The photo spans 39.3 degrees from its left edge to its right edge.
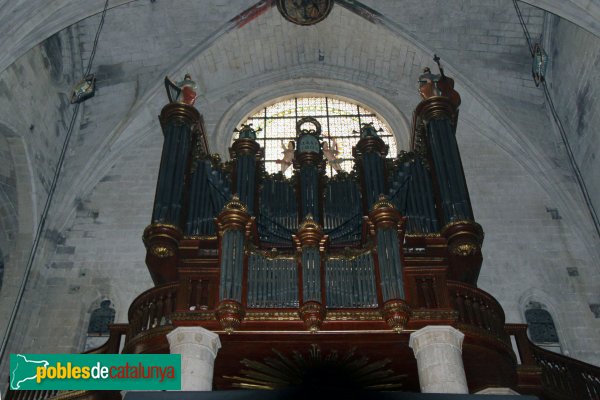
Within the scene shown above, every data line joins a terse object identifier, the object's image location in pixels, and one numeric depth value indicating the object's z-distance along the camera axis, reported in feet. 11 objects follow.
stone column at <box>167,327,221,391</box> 31.58
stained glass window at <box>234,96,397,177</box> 57.82
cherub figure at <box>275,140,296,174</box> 54.68
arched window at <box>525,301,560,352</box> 45.68
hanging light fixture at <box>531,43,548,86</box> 46.34
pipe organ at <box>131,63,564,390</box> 33.94
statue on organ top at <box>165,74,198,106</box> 50.11
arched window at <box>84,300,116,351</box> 45.88
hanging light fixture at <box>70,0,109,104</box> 46.47
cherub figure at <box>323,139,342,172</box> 55.44
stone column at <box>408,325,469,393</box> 31.60
